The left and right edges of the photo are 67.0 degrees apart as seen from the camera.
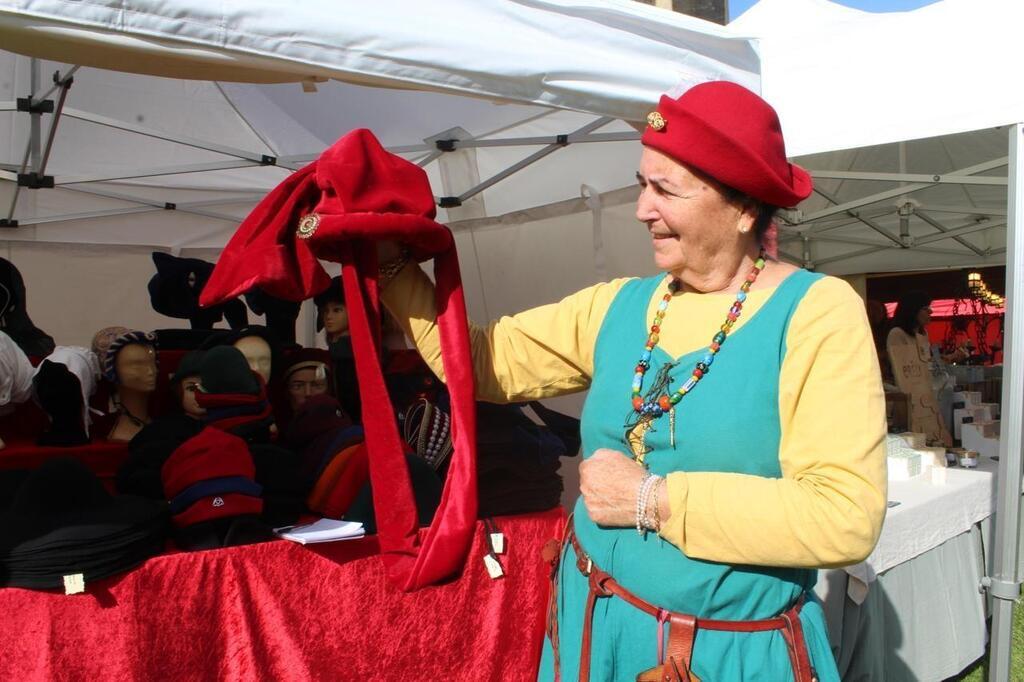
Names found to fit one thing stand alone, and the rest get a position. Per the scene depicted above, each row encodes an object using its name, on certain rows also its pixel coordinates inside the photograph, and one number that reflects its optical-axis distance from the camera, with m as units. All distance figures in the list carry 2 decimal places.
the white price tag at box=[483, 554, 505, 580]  2.15
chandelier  8.44
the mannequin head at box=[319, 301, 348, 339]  3.20
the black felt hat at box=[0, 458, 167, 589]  1.57
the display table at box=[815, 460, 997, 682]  2.55
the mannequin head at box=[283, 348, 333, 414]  2.88
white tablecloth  2.63
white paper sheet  1.71
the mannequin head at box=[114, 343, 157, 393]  2.50
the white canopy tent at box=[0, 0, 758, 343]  1.42
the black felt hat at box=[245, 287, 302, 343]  3.63
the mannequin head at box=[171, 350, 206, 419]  2.41
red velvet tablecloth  1.64
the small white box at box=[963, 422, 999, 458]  4.46
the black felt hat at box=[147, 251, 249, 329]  3.31
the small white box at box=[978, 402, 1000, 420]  5.51
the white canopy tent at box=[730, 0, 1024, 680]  2.18
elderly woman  1.00
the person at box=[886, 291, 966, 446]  4.53
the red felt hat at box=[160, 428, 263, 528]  1.89
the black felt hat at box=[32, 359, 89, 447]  2.42
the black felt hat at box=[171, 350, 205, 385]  2.41
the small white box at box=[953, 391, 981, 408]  5.30
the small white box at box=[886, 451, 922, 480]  3.22
